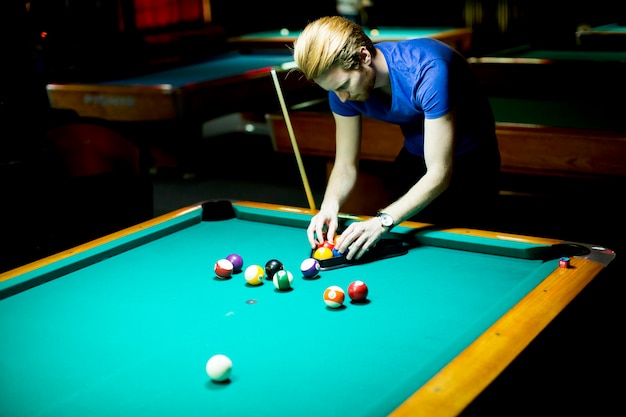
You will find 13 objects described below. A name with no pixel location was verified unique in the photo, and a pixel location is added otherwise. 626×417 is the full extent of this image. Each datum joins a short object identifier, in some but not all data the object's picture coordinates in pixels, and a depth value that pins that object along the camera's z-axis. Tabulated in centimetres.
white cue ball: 133
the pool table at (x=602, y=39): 594
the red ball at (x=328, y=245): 202
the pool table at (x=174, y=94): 472
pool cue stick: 231
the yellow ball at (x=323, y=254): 198
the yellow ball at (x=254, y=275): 184
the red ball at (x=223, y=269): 188
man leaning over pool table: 204
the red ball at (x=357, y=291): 168
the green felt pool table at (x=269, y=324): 129
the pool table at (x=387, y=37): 683
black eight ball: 186
